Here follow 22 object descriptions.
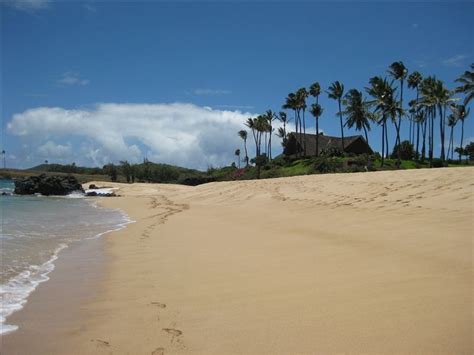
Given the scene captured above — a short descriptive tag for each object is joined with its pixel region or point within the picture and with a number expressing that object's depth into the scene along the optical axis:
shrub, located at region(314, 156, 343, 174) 39.48
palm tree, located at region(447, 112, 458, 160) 61.38
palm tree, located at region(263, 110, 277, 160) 65.62
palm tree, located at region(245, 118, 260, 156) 66.29
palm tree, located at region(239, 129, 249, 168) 75.06
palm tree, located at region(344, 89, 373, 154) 52.03
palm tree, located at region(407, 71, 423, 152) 52.89
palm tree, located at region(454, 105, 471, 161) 57.57
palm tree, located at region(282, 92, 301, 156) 59.05
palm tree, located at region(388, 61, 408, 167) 49.44
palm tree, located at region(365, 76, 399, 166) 45.34
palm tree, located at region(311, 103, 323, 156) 56.09
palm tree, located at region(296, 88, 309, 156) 58.44
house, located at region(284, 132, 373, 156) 56.51
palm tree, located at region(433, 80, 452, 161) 47.09
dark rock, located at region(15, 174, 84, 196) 43.06
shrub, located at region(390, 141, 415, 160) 55.25
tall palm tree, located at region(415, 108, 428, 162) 50.38
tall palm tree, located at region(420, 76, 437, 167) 47.28
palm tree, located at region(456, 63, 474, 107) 42.38
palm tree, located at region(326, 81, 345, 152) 55.00
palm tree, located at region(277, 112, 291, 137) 64.66
